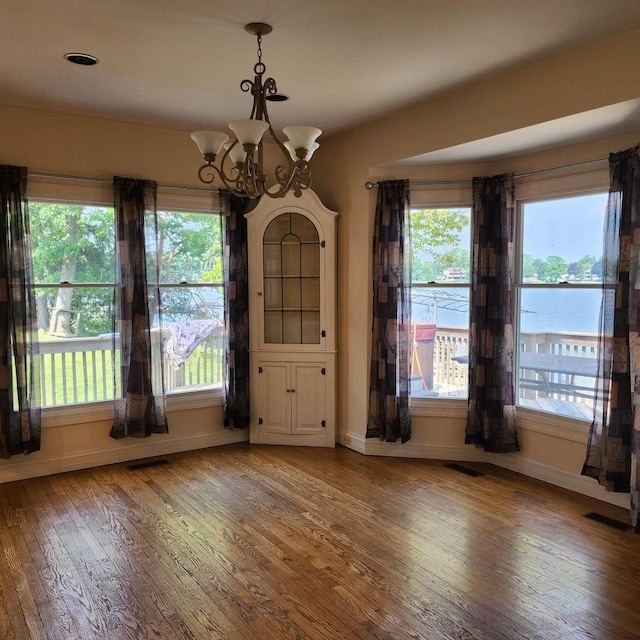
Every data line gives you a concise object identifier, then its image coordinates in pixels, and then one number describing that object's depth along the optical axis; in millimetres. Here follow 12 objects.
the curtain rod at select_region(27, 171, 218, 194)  4117
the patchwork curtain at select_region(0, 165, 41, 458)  3973
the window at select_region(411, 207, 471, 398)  4520
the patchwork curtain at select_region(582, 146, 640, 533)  3273
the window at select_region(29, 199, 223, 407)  4309
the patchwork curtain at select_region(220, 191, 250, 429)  4910
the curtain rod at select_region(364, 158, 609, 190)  3700
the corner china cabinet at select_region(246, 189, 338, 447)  4926
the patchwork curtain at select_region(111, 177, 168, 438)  4406
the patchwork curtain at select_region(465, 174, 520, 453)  4191
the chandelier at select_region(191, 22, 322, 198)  2547
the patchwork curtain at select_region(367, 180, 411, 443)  4488
